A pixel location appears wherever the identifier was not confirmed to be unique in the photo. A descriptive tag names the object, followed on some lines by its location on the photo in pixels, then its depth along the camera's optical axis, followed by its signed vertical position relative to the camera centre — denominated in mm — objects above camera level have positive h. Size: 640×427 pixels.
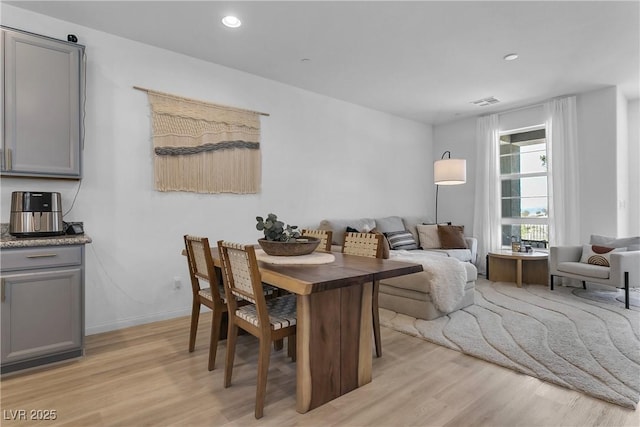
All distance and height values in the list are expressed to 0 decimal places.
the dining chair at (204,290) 2289 -533
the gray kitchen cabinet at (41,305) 2207 -598
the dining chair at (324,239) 3014 -198
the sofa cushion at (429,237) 5348 -319
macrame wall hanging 3346 +744
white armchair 3670 -569
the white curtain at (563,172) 4770 +641
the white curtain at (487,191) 5574 +428
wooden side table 4699 -727
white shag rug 2160 -995
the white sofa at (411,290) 3303 -750
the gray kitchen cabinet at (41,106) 2412 +813
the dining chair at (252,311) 1792 -567
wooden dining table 1800 -598
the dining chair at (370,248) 2535 -256
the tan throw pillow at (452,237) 5219 -311
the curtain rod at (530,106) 4887 +1700
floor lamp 4648 +620
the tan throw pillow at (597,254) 3980 -451
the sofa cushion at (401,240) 5012 -354
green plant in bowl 2357 -86
